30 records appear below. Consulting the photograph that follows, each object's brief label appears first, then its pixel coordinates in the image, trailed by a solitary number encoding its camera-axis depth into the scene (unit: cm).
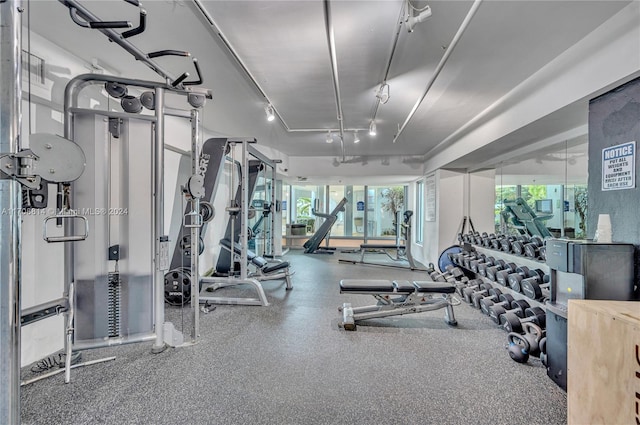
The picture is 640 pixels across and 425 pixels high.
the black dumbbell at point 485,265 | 364
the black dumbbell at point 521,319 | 241
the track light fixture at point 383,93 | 267
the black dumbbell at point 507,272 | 312
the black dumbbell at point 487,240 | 417
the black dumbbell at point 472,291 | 336
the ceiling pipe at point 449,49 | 155
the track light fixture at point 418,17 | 157
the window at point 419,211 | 712
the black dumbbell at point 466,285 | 362
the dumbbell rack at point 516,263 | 301
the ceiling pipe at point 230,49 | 175
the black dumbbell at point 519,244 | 337
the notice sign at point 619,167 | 178
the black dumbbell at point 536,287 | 270
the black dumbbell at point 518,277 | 297
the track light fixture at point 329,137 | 447
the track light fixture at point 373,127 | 371
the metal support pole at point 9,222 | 114
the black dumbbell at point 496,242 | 392
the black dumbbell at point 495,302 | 286
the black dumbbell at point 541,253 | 297
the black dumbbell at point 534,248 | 310
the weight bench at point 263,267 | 408
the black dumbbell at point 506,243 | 364
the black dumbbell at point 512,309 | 266
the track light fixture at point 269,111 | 330
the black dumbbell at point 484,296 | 311
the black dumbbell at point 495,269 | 342
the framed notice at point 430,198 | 578
